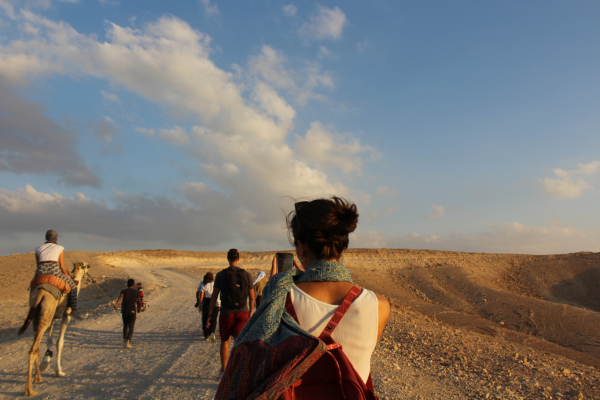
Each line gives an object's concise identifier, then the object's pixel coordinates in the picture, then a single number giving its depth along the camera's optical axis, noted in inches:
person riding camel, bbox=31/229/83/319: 283.1
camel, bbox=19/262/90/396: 272.2
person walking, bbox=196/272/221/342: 384.2
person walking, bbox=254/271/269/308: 396.2
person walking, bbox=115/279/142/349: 384.5
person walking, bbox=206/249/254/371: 248.2
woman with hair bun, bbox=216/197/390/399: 55.9
